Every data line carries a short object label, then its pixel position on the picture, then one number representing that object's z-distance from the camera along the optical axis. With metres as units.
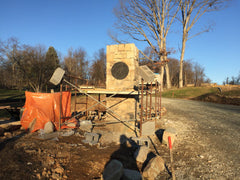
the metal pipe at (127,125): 7.44
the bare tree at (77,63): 37.59
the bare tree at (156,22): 25.22
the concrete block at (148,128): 6.40
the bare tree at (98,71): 35.28
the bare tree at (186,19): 25.60
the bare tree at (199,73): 51.06
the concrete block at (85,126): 6.76
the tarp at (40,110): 6.39
